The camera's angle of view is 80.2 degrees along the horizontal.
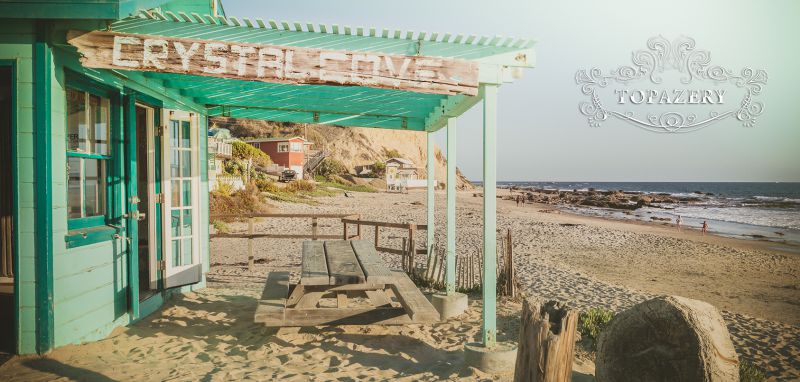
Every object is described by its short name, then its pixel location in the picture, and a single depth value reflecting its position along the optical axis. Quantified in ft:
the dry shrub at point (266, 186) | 82.46
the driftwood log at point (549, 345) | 8.65
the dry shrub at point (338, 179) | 138.33
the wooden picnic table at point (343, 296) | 13.72
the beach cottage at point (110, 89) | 12.17
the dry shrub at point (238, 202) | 53.62
